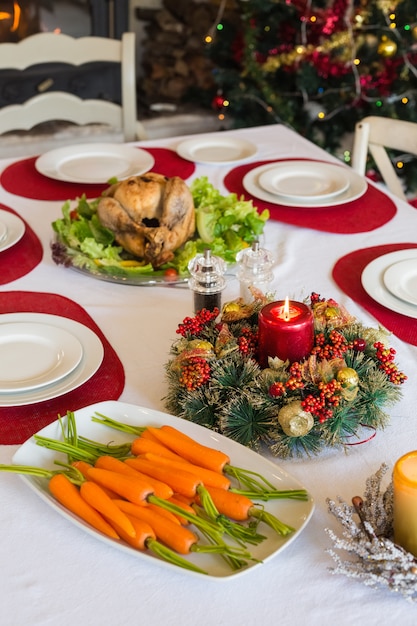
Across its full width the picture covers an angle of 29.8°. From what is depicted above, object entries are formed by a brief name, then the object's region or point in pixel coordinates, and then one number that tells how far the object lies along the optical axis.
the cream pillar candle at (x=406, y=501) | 0.70
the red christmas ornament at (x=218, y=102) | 3.39
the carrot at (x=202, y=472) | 0.80
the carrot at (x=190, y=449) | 0.83
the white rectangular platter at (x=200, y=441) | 0.74
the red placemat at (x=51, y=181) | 1.64
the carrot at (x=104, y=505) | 0.76
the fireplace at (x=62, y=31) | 3.21
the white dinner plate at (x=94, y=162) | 1.72
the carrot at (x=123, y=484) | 0.78
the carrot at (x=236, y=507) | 0.77
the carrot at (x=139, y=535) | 0.75
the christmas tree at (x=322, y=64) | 2.82
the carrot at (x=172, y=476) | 0.79
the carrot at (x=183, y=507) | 0.76
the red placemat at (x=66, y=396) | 0.95
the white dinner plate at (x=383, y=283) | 1.18
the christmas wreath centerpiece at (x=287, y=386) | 0.88
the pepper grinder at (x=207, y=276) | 1.10
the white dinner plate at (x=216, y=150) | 1.81
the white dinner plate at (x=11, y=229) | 1.40
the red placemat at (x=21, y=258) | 1.33
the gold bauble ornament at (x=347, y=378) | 0.89
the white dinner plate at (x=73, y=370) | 0.98
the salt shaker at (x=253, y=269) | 1.13
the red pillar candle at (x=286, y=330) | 0.91
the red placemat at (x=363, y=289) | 1.15
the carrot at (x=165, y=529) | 0.74
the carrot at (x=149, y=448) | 0.85
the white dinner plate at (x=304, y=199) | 1.54
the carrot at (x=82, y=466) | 0.83
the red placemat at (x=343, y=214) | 1.49
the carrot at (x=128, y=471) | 0.78
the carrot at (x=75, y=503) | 0.77
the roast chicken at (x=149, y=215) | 1.30
